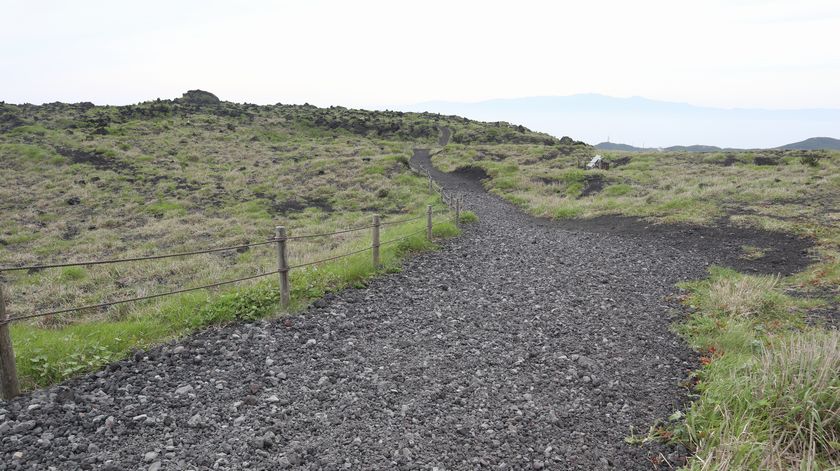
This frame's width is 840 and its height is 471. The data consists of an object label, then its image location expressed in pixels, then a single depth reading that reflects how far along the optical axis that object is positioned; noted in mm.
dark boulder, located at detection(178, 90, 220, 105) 102812
